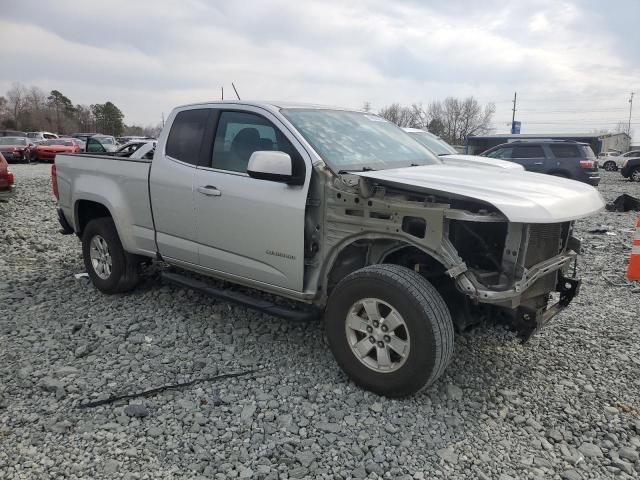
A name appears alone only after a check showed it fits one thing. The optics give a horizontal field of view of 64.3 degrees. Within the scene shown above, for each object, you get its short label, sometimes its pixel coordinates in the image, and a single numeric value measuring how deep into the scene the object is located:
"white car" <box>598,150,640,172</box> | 36.41
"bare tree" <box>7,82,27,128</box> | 72.57
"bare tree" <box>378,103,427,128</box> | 67.43
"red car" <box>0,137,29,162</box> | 24.65
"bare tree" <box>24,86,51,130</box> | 70.75
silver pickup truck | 2.98
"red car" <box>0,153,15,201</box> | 9.27
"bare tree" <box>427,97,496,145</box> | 79.44
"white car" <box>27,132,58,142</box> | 34.06
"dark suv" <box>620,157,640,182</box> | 24.06
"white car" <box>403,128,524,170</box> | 8.06
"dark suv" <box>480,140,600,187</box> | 15.27
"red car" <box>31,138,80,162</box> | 25.65
